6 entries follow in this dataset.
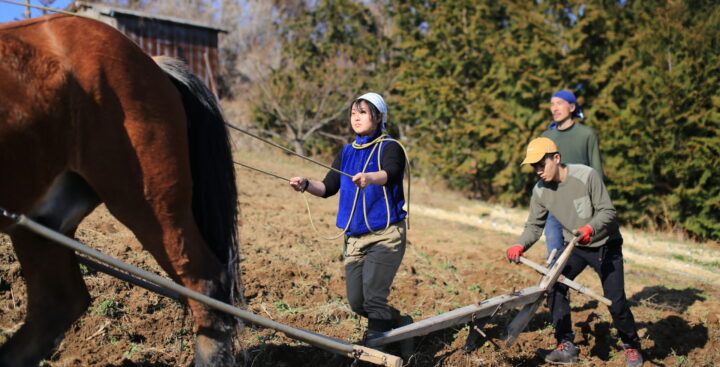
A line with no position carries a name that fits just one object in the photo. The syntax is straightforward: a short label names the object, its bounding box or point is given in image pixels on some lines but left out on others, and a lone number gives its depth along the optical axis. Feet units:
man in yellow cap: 13.33
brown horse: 8.01
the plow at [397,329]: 8.11
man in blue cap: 16.38
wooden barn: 57.26
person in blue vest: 10.98
